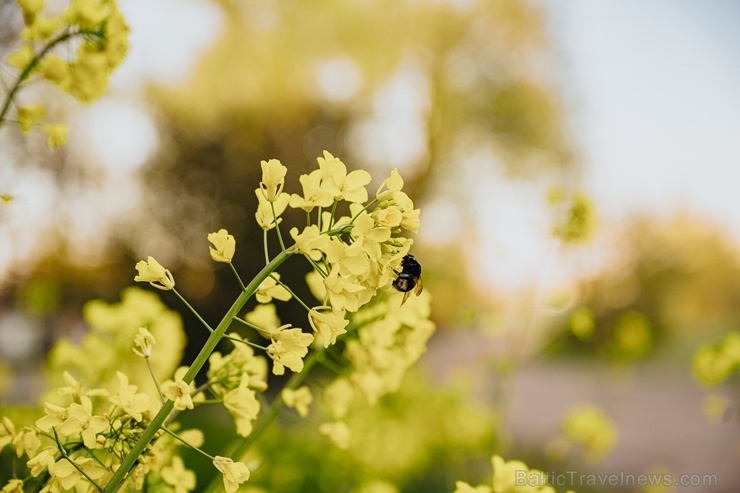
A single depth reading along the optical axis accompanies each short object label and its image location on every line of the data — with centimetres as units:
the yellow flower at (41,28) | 43
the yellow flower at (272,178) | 44
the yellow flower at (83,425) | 44
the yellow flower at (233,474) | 44
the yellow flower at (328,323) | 44
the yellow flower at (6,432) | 46
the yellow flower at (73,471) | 43
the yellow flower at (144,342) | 45
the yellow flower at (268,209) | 45
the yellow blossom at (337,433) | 55
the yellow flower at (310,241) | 43
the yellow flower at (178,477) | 48
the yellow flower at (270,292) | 46
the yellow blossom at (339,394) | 56
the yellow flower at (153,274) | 44
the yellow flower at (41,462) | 43
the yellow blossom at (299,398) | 53
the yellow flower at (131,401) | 44
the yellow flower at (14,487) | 44
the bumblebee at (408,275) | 48
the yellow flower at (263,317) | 54
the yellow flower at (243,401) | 46
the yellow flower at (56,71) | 43
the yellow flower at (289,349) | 44
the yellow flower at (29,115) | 45
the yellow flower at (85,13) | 43
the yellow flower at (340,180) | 44
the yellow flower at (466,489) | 47
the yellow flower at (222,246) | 45
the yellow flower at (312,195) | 44
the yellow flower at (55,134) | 46
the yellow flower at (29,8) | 43
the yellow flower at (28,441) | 45
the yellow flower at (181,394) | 42
